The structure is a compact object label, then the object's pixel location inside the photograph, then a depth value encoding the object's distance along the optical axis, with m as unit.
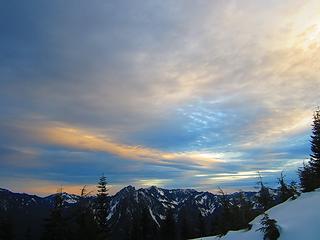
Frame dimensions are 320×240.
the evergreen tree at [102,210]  29.97
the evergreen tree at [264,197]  20.65
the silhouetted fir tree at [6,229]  28.09
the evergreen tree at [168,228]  38.39
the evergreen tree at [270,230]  7.55
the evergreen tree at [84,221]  24.49
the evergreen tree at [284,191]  16.54
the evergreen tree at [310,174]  12.89
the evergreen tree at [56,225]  23.60
